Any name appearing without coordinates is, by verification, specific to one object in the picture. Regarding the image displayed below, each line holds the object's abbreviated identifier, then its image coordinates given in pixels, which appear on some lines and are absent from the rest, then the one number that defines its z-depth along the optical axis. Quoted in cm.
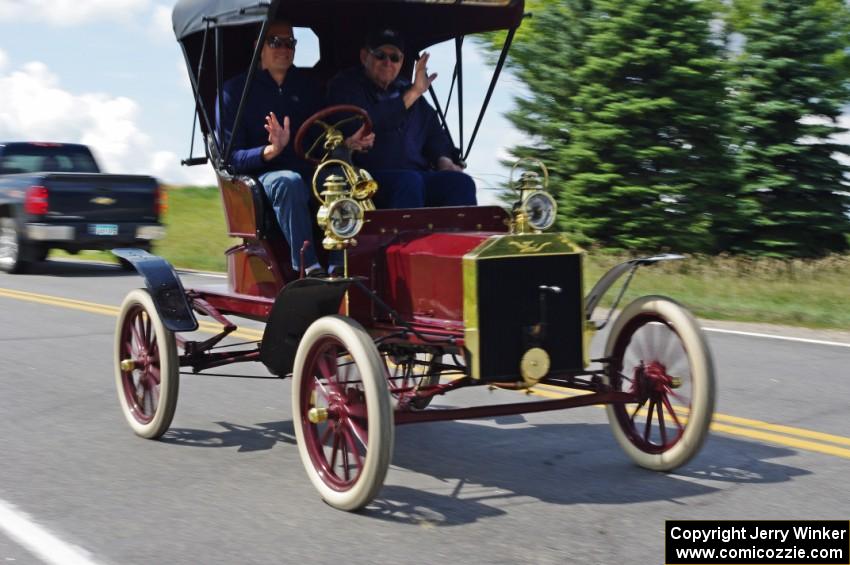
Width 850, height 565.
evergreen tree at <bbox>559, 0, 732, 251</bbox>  1912
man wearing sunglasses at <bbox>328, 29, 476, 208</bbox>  657
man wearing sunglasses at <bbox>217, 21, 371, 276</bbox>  636
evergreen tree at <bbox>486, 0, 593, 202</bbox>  1997
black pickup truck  1736
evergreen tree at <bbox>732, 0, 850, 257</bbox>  2077
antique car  530
